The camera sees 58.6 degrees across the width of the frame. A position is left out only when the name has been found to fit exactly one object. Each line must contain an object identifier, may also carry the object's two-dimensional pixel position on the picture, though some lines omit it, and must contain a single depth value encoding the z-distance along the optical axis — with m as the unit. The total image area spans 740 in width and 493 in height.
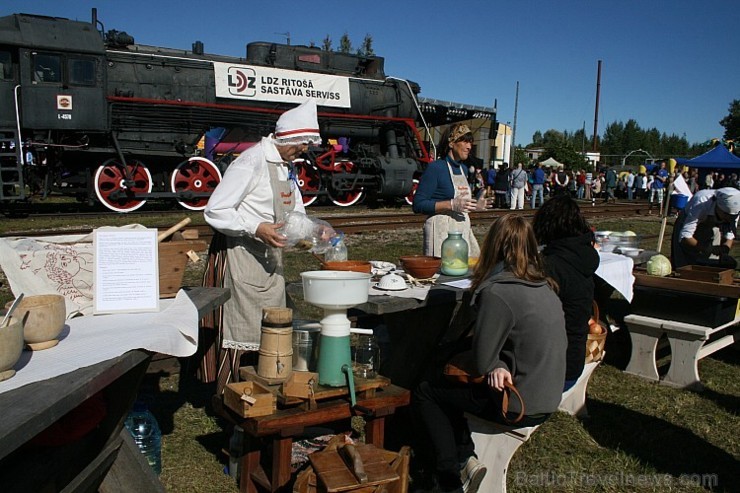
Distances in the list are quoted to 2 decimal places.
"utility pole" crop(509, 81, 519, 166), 37.33
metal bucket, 3.20
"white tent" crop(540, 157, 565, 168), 39.83
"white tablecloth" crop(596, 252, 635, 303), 4.92
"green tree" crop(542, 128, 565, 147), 94.36
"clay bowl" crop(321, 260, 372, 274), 3.75
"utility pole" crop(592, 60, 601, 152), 43.85
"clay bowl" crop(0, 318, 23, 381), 1.85
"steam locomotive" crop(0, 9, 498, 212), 13.05
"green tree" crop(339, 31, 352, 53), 38.09
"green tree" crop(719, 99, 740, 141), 63.93
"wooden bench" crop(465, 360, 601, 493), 3.16
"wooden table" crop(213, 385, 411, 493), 2.79
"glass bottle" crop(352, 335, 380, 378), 3.16
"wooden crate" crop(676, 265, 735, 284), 5.16
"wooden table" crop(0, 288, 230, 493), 1.66
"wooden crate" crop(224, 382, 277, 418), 2.76
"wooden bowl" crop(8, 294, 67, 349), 2.11
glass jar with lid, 4.25
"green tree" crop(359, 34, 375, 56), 39.09
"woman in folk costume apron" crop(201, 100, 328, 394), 3.51
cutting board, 2.64
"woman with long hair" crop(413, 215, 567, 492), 2.94
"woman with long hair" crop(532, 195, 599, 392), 3.62
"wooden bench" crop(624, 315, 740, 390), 5.11
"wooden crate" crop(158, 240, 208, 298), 2.87
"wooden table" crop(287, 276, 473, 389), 4.05
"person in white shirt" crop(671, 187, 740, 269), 6.14
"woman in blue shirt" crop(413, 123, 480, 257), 4.75
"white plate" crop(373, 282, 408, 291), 3.77
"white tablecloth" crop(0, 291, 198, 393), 2.00
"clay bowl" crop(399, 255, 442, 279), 4.09
